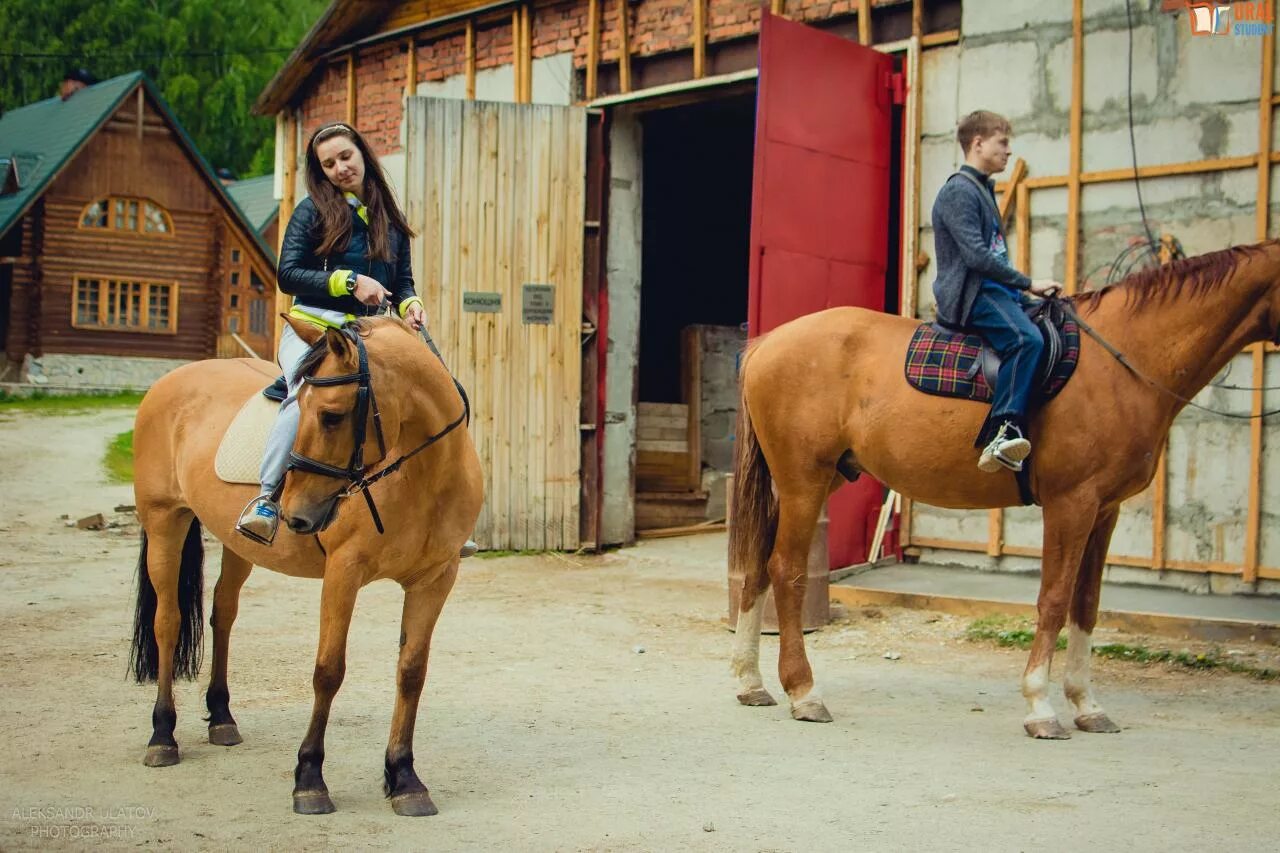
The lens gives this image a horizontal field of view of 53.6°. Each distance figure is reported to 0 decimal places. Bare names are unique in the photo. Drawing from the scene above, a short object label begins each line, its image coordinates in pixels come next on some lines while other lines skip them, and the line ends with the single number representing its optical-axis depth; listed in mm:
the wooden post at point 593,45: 11680
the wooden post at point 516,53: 12328
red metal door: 9039
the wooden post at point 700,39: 10867
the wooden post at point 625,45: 11516
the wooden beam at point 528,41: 12266
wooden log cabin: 32688
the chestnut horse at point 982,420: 5812
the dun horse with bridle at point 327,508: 4078
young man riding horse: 5762
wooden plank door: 11562
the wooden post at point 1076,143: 8875
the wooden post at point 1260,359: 8078
